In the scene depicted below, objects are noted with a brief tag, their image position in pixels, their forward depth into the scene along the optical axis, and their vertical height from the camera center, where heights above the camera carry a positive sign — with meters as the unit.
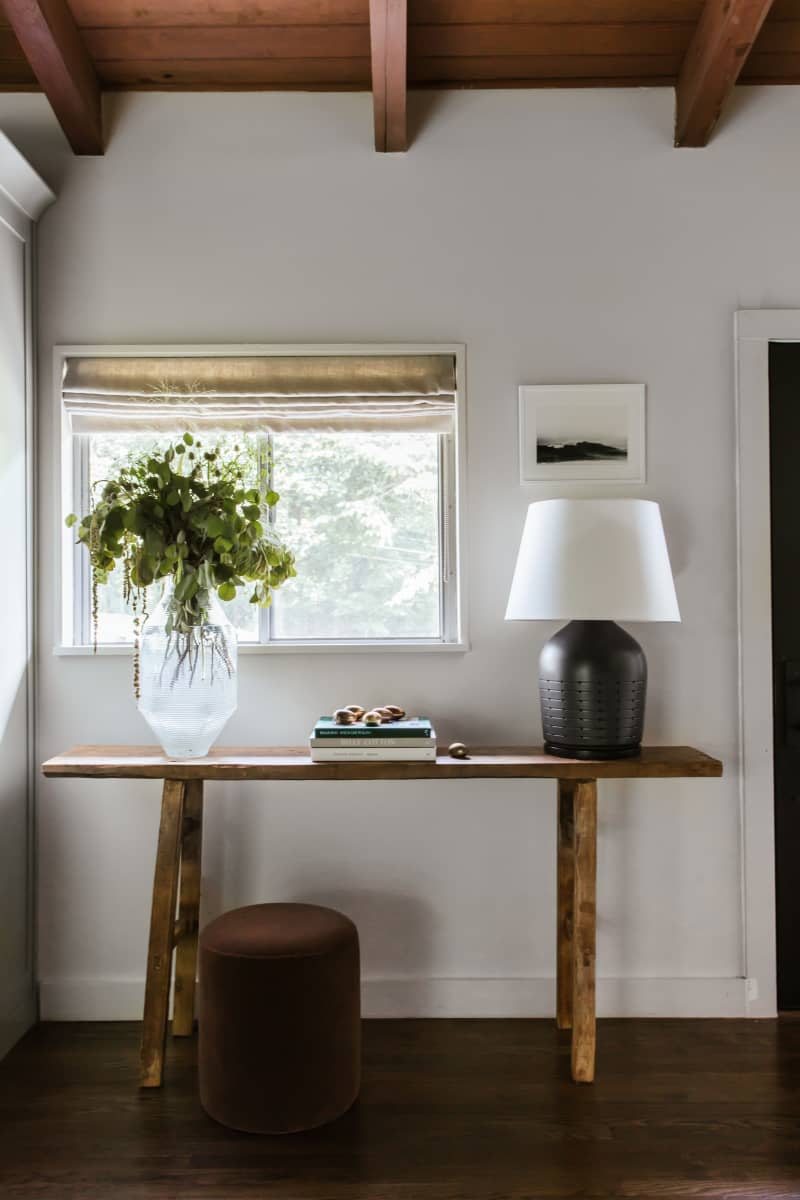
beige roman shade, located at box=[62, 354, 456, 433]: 2.58 +0.63
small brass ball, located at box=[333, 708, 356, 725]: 2.29 -0.31
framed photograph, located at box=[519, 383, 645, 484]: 2.58 +0.49
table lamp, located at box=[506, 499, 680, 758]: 2.19 -0.02
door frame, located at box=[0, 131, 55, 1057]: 2.40 +0.34
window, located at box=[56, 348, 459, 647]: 2.61 +0.29
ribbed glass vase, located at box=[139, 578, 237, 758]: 2.23 -0.20
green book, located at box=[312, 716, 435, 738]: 2.22 -0.34
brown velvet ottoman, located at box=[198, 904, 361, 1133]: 1.96 -1.00
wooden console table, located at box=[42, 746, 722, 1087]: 2.17 -0.49
